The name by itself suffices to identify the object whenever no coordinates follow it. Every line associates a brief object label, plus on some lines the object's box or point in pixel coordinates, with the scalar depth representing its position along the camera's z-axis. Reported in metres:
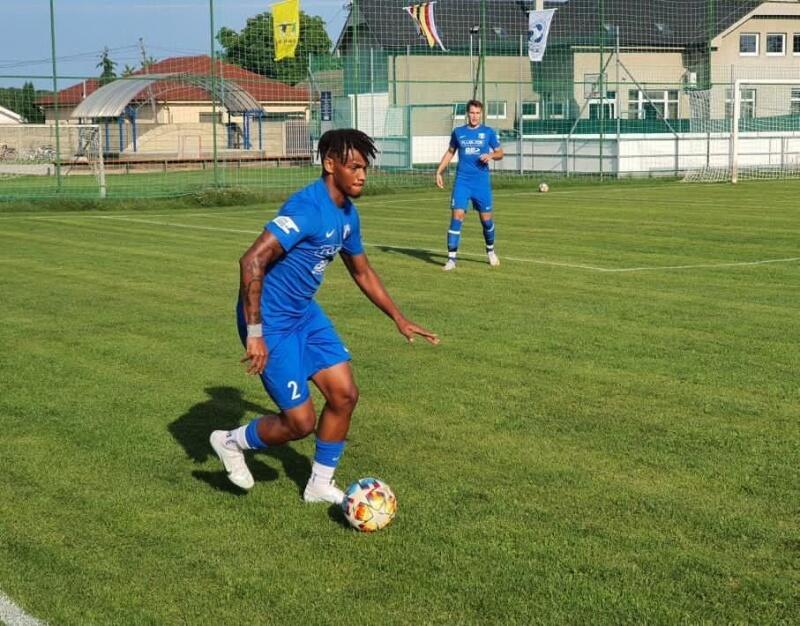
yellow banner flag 33.66
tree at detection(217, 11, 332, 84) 35.25
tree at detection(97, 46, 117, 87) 29.69
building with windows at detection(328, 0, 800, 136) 40.41
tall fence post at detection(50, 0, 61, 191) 29.48
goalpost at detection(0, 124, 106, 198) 32.03
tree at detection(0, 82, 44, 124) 30.79
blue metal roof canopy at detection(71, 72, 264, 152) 42.25
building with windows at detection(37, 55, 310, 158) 40.78
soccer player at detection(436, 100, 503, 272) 16.50
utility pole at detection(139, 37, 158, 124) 58.40
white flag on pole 36.84
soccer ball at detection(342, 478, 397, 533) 5.65
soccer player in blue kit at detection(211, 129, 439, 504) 5.83
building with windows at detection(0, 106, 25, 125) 32.28
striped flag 38.16
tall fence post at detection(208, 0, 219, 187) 30.17
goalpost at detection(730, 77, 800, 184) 40.00
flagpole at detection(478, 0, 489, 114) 35.86
